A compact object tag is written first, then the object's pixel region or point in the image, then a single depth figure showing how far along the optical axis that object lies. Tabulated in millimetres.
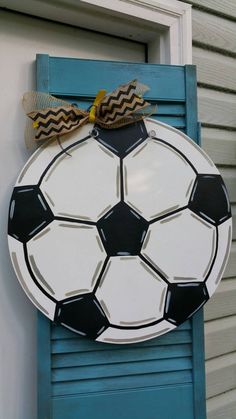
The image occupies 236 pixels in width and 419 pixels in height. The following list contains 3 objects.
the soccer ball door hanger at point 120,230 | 1004
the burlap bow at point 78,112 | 1006
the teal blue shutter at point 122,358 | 1018
